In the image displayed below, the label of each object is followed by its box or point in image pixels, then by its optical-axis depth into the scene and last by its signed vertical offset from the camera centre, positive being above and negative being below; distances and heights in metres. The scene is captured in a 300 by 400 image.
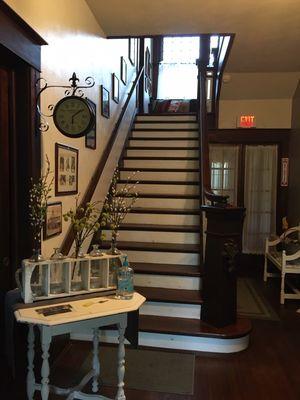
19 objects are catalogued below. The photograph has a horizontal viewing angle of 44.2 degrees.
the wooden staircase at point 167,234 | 3.07 -0.64
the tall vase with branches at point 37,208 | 2.07 -0.19
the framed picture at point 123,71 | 5.24 +1.53
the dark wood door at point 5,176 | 2.18 -0.01
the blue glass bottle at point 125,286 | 2.17 -0.65
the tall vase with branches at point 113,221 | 2.31 -0.30
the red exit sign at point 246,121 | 5.97 +0.91
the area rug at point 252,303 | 3.94 -1.46
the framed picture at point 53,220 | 2.63 -0.34
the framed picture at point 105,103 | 4.09 +0.83
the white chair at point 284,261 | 4.32 -1.05
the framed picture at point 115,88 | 4.69 +1.15
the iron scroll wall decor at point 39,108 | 2.38 +0.46
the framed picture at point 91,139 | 3.63 +0.37
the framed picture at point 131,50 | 5.83 +2.05
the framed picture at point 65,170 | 2.82 +0.04
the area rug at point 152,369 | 2.52 -1.42
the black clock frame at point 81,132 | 2.33 +0.34
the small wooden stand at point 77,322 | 1.83 -0.76
